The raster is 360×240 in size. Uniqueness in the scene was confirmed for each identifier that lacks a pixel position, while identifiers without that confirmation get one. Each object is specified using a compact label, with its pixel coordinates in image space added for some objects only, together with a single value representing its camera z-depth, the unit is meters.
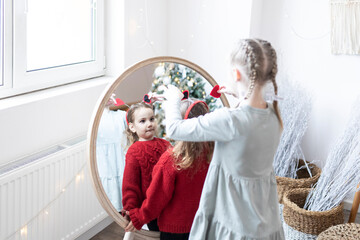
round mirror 1.84
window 2.35
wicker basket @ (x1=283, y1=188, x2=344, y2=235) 2.64
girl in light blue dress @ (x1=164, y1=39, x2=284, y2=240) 1.51
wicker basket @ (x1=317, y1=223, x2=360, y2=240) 2.29
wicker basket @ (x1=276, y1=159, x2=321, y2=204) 2.93
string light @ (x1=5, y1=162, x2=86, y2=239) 2.25
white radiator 2.17
